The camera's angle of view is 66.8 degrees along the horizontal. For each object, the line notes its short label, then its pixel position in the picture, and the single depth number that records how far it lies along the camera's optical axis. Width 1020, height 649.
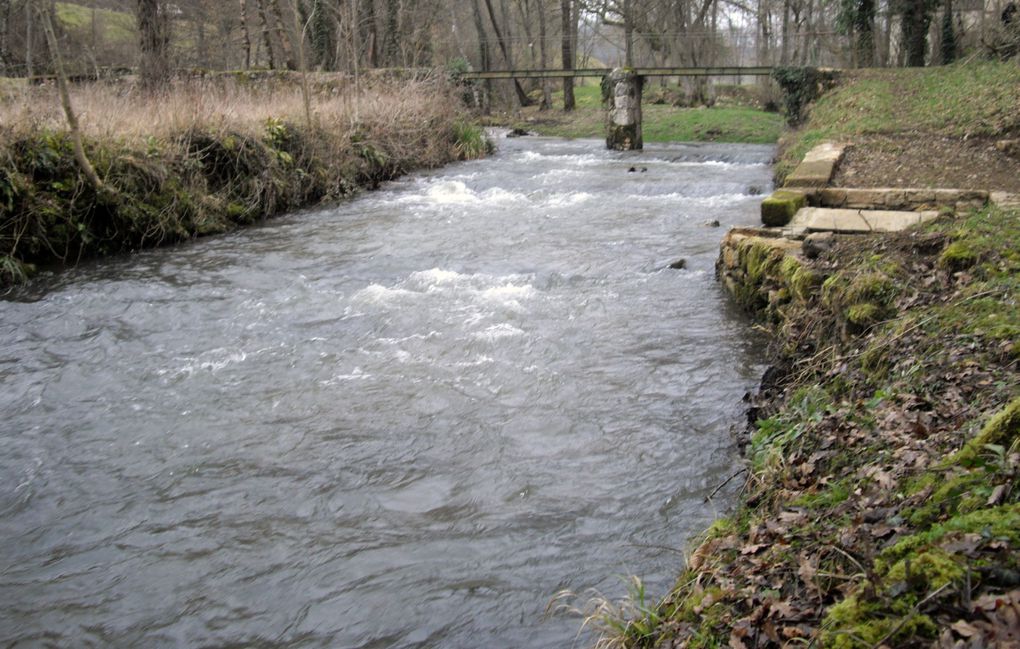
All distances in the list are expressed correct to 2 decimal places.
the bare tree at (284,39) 25.41
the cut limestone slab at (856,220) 7.01
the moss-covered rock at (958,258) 5.29
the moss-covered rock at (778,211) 8.23
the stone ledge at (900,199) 7.40
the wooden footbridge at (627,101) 23.30
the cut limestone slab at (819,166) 9.39
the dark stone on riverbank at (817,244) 6.78
